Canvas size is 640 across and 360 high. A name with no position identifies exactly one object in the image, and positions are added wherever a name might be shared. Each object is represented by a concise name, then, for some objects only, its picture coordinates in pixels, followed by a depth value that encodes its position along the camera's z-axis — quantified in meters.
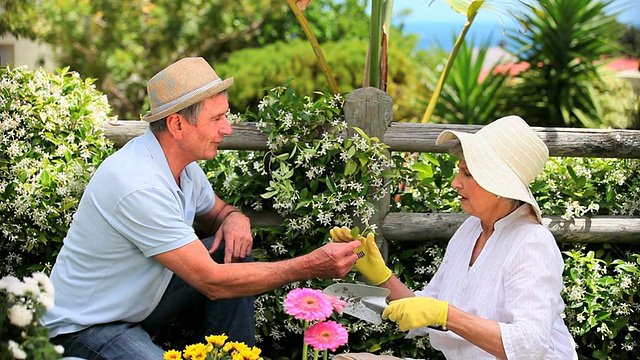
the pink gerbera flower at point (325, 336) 1.93
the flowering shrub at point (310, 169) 3.05
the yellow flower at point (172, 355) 1.90
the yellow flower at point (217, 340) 1.96
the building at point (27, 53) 7.80
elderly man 2.38
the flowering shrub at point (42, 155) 3.04
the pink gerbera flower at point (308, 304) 1.92
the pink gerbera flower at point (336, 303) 2.11
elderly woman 2.19
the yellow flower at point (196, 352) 1.91
